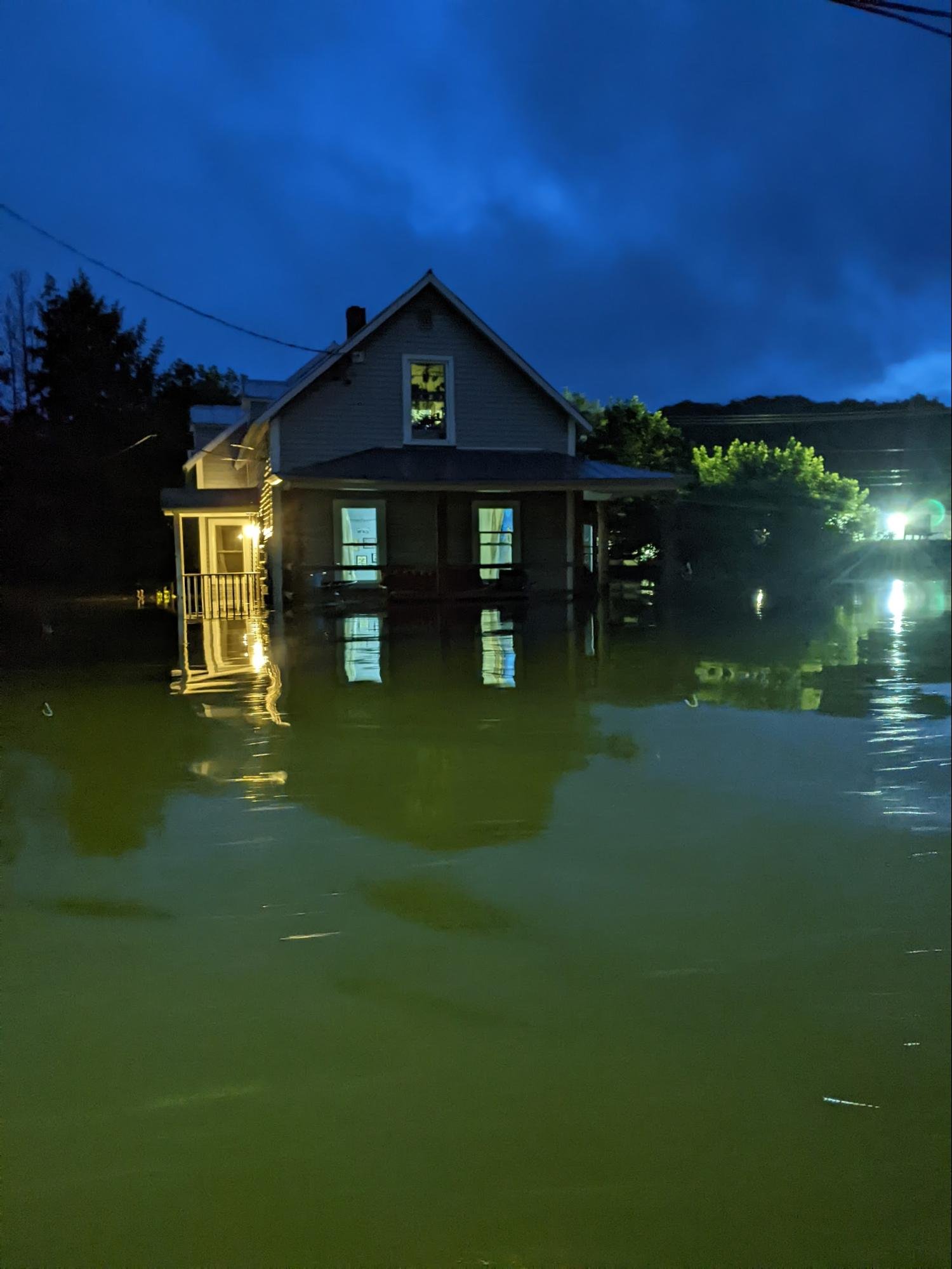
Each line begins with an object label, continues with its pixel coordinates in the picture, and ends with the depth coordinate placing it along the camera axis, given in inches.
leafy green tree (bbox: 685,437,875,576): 1003.9
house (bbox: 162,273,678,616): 695.1
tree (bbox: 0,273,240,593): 636.1
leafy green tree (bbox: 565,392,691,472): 1121.4
